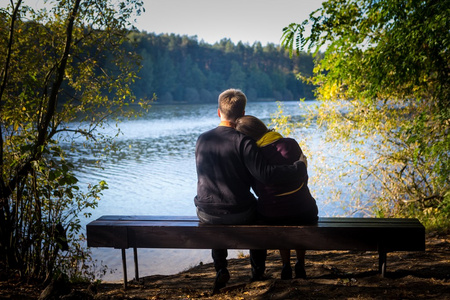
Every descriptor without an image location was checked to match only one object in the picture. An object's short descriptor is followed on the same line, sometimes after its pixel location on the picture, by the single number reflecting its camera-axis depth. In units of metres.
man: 3.28
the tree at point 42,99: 4.32
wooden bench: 3.40
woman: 3.35
